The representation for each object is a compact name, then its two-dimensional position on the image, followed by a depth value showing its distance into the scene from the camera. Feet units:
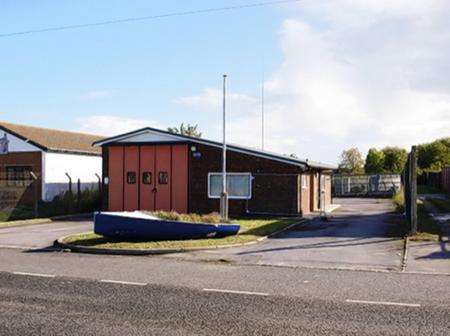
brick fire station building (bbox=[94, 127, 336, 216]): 80.28
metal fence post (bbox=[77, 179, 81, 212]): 94.35
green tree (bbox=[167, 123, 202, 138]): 212.66
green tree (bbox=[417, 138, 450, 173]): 235.20
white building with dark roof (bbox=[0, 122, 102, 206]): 103.35
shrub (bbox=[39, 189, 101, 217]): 89.92
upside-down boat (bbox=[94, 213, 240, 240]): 50.24
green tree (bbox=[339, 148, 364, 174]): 260.21
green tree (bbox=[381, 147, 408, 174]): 223.08
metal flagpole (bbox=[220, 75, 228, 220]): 64.49
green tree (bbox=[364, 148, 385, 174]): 227.40
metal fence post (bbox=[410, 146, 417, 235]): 53.62
